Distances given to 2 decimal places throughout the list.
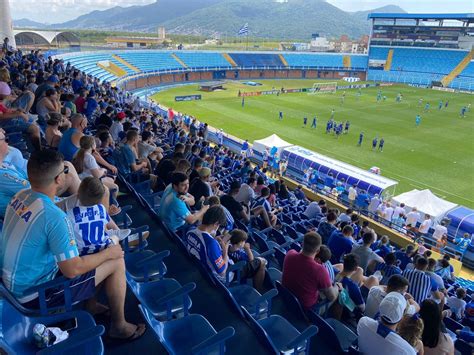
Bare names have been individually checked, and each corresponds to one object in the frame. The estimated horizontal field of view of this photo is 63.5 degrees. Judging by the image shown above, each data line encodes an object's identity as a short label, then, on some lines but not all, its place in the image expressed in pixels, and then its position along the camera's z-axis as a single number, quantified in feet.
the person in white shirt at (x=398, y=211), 53.61
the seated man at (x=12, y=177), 12.82
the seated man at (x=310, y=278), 14.73
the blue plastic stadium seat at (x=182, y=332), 10.57
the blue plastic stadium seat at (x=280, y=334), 11.18
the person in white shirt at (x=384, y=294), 15.28
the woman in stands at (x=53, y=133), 23.40
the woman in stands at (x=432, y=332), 13.08
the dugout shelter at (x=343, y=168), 60.54
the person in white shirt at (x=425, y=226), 50.16
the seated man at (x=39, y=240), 9.31
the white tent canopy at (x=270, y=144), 78.49
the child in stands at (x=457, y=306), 23.43
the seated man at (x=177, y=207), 17.33
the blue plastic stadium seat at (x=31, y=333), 8.23
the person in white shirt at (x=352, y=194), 59.41
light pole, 90.22
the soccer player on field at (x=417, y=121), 117.33
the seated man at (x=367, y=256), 24.04
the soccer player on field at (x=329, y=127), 106.32
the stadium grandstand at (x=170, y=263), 9.63
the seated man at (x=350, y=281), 16.25
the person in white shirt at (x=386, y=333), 11.77
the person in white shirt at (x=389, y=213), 53.16
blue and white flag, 209.26
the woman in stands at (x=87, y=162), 19.43
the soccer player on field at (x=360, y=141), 94.42
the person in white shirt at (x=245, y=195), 29.66
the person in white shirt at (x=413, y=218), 51.97
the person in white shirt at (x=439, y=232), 48.98
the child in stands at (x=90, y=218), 11.62
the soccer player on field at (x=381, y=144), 89.94
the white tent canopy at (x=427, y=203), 53.11
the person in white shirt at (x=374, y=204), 55.96
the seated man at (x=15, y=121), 23.34
